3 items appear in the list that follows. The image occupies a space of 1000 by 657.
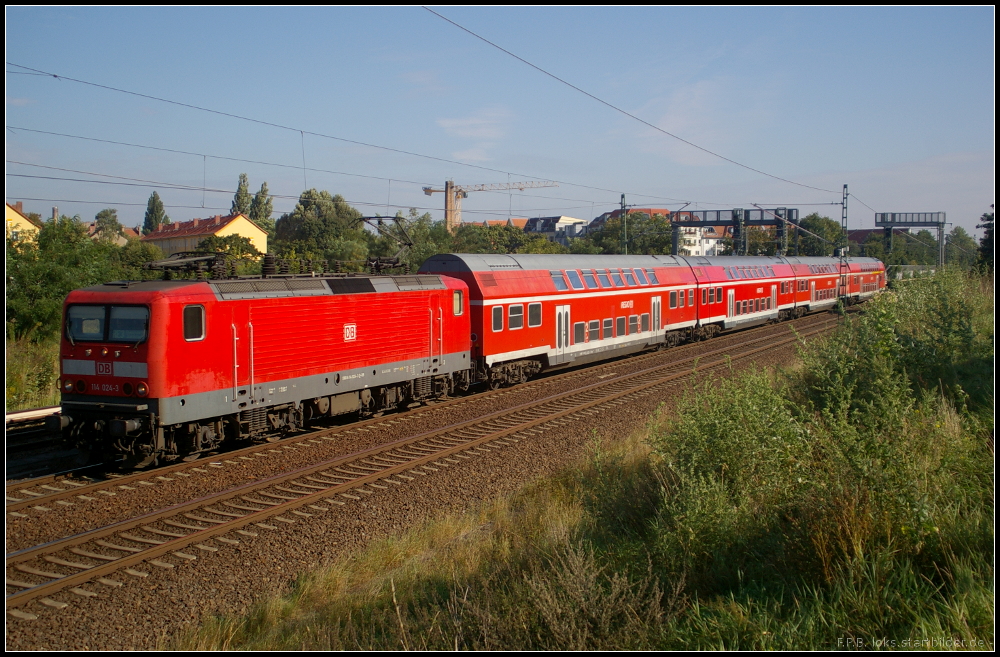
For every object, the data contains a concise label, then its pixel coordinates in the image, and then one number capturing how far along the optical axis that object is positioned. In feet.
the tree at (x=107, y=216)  387.59
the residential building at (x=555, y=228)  533.55
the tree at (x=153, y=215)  407.60
